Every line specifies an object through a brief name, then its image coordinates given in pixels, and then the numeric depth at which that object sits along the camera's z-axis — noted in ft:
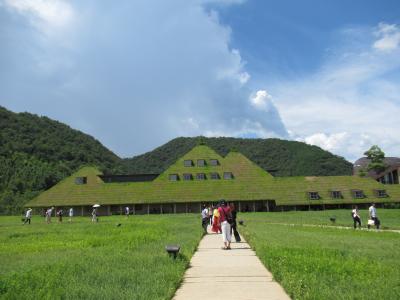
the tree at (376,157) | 321.73
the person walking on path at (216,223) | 90.70
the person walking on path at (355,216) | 101.35
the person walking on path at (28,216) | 151.74
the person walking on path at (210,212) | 110.74
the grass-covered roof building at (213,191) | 222.89
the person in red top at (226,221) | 59.41
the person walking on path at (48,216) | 156.97
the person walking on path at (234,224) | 66.54
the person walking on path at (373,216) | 100.83
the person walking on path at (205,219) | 95.62
